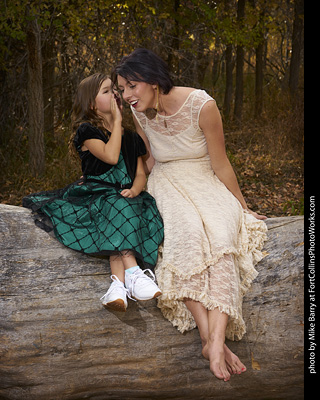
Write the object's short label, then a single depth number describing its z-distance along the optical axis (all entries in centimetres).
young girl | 287
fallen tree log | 285
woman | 275
